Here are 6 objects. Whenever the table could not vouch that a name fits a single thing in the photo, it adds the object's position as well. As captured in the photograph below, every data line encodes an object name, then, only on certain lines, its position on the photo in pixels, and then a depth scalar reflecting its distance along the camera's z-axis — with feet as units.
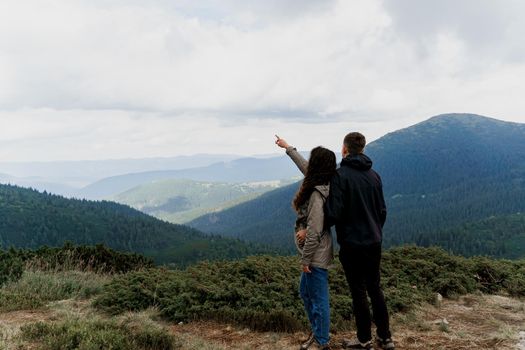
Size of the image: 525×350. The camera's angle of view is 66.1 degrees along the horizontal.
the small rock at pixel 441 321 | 26.76
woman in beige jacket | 19.76
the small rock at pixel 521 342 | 22.68
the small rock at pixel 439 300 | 31.97
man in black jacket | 19.60
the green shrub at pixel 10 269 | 37.30
